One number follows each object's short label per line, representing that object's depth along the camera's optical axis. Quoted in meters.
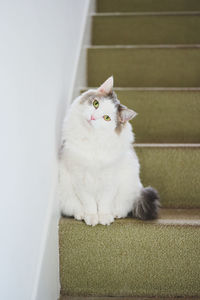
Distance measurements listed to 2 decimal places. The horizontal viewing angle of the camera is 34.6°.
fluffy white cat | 1.36
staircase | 1.34
